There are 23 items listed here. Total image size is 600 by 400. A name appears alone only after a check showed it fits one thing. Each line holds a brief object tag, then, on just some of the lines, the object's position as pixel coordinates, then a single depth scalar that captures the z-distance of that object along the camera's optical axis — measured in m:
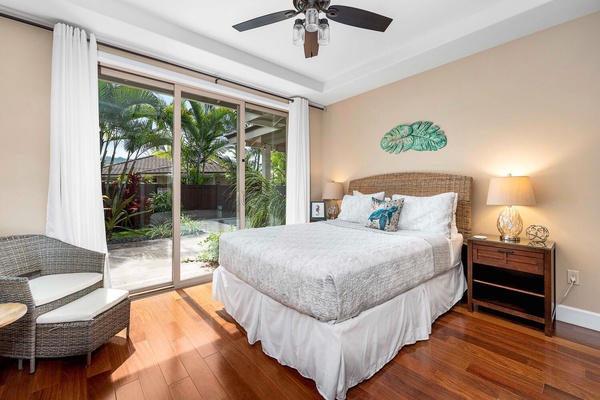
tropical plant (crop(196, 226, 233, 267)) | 3.69
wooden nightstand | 2.23
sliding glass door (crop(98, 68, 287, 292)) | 2.99
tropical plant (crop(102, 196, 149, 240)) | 2.93
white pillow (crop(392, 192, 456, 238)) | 2.73
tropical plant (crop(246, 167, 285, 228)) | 4.06
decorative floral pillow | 2.86
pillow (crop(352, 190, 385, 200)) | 3.39
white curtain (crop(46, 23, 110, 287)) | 2.35
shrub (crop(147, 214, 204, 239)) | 3.25
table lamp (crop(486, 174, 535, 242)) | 2.40
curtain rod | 2.29
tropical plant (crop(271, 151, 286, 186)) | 4.41
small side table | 1.41
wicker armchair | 1.70
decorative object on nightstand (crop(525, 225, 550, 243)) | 2.42
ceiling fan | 1.88
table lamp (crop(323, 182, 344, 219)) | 4.34
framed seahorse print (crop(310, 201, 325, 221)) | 4.48
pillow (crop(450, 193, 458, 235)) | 2.82
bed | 1.55
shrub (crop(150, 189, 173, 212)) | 3.24
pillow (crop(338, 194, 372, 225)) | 3.35
